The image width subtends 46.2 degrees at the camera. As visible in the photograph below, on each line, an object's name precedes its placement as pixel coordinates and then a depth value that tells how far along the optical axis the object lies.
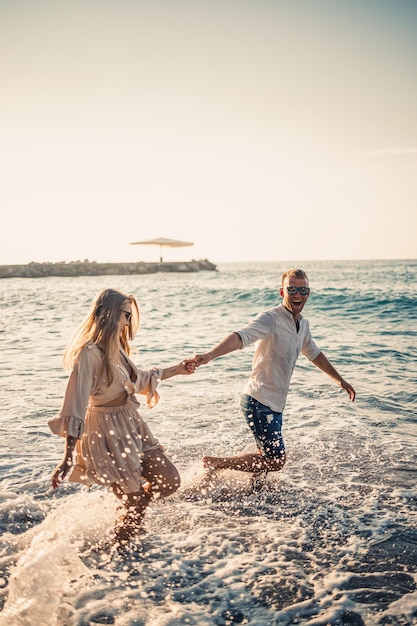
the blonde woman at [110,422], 3.24
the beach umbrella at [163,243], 56.75
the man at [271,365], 4.36
